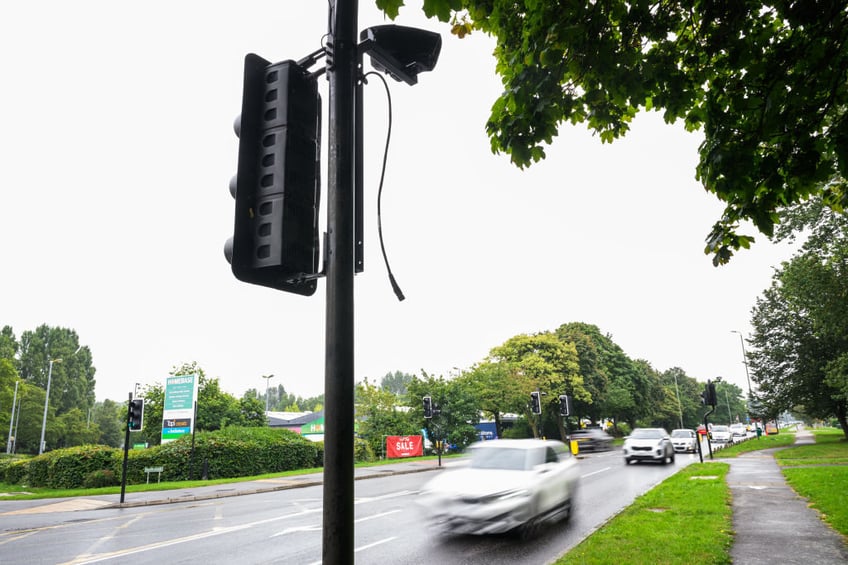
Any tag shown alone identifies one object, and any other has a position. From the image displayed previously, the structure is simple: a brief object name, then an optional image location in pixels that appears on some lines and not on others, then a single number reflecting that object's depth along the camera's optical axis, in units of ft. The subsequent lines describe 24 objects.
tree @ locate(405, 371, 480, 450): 120.88
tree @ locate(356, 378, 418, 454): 122.11
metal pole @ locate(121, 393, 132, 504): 55.79
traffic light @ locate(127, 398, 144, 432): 58.29
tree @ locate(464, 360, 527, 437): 137.08
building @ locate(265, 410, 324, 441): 267.18
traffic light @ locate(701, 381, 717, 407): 79.07
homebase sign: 88.38
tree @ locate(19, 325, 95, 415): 259.19
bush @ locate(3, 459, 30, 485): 88.11
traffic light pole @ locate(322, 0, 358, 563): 6.58
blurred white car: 27.96
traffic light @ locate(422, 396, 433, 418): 93.61
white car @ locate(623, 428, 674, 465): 76.48
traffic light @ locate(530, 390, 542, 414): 92.84
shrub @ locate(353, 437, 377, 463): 111.73
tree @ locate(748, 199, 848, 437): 71.87
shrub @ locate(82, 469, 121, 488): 77.25
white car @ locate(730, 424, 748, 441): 190.29
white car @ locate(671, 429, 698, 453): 100.94
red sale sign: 117.80
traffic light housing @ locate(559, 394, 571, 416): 92.55
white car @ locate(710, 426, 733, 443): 155.22
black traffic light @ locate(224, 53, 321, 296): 7.36
